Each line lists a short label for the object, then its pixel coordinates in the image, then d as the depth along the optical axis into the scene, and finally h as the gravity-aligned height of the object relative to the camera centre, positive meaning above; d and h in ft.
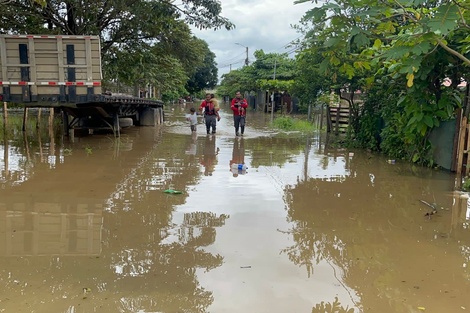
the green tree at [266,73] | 117.19 +8.68
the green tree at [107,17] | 44.88 +9.22
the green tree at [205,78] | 222.28 +11.86
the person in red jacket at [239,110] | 52.21 -1.11
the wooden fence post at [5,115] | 52.03 -2.41
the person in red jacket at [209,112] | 53.47 -1.49
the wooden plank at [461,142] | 29.19 -2.49
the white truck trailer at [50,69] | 34.91 +2.29
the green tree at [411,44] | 14.39 +2.44
